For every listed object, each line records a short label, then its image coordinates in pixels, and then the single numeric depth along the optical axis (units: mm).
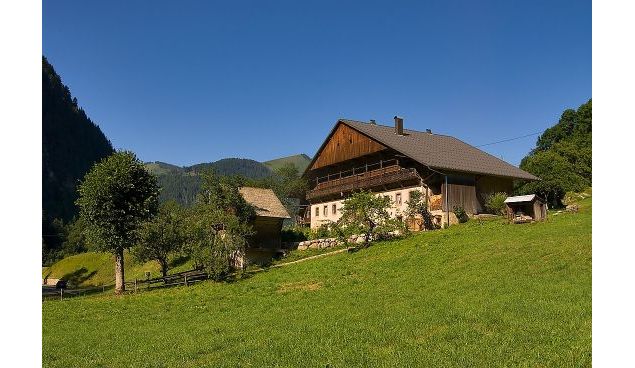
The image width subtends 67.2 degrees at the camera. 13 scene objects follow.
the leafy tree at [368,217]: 36875
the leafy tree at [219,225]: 33469
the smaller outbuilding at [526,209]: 33719
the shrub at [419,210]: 40934
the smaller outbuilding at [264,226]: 42750
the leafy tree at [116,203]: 36438
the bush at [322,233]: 47062
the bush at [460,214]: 40938
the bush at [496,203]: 41438
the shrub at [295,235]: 49406
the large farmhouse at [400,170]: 42375
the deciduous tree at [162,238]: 39531
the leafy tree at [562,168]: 52688
